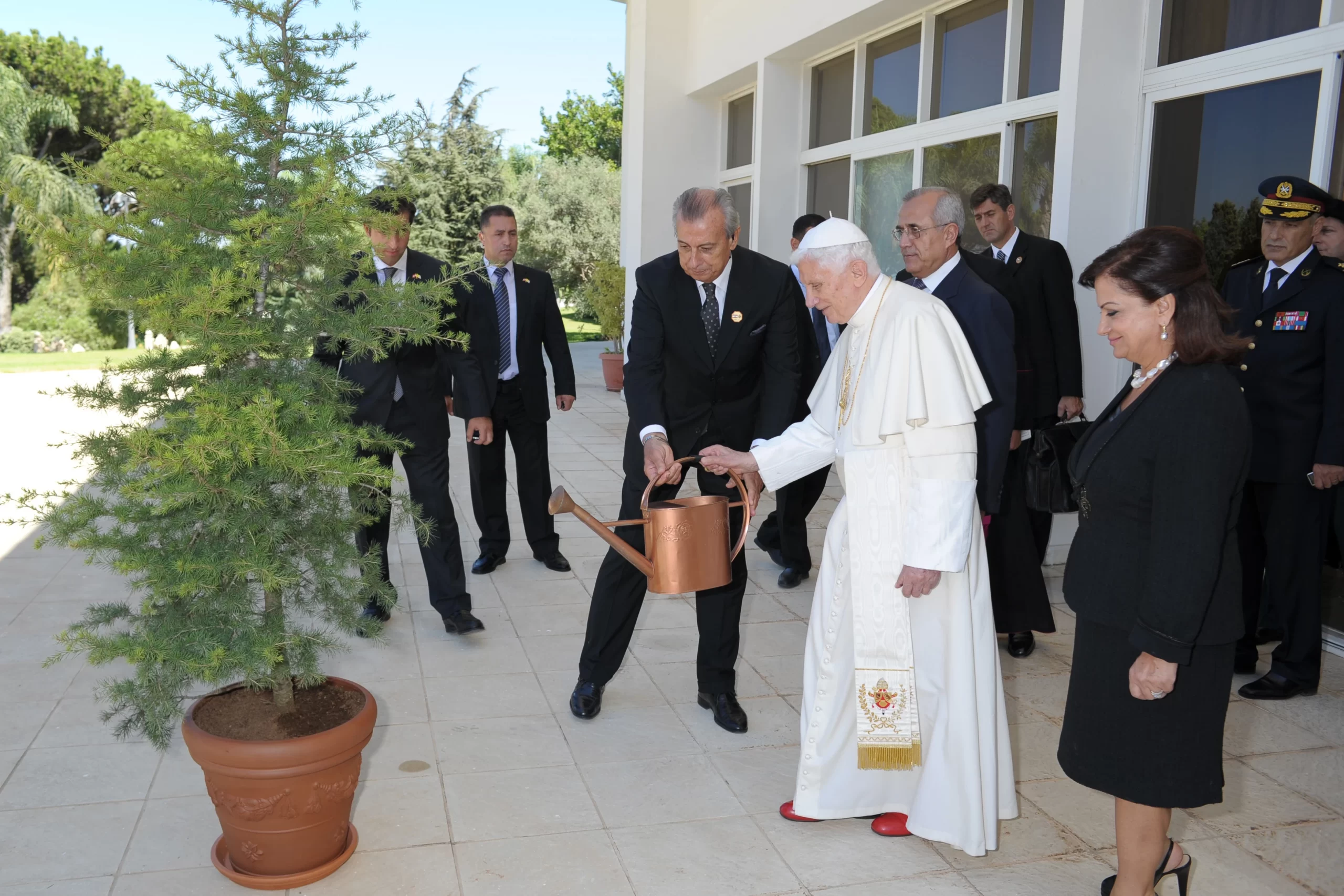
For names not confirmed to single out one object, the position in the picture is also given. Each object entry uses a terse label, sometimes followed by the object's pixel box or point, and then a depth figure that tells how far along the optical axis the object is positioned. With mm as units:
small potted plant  14664
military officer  4301
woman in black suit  2334
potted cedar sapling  2637
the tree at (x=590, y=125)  52281
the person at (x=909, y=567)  2953
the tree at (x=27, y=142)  34969
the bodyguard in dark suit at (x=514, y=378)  5961
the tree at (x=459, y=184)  28875
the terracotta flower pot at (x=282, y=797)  2762
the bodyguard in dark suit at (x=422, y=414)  4742
